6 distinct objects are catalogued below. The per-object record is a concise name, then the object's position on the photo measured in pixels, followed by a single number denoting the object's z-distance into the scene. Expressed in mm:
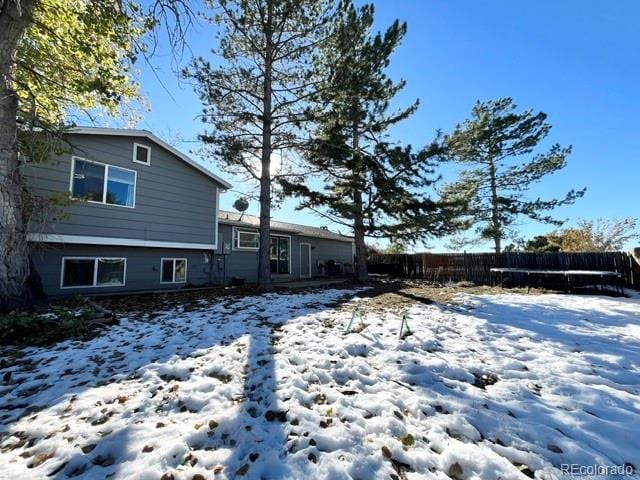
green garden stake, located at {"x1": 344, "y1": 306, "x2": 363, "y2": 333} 4670
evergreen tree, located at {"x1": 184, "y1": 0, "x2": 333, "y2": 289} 8961
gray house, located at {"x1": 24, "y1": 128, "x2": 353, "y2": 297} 7742
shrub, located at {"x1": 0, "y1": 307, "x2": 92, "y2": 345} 4336
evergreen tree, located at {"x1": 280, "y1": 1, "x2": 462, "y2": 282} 9852
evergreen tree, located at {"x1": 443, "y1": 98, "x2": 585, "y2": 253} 16516
